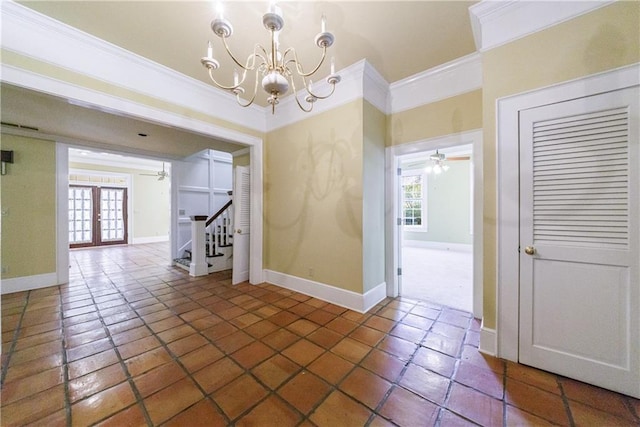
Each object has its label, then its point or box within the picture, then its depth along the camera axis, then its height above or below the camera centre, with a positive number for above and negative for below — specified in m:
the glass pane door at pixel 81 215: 7.30 -0.05
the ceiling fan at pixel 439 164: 5.57 +1.34
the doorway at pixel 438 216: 5.10 -0.11
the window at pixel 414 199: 7.68 +0.45
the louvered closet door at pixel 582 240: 1.47 -0.20
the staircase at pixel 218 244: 4.60 -0.64
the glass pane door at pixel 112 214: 7.75 -0.02
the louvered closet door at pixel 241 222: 3.81 -0.15
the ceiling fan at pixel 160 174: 7.48 +1.41
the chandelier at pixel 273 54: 1.25 +1.03
